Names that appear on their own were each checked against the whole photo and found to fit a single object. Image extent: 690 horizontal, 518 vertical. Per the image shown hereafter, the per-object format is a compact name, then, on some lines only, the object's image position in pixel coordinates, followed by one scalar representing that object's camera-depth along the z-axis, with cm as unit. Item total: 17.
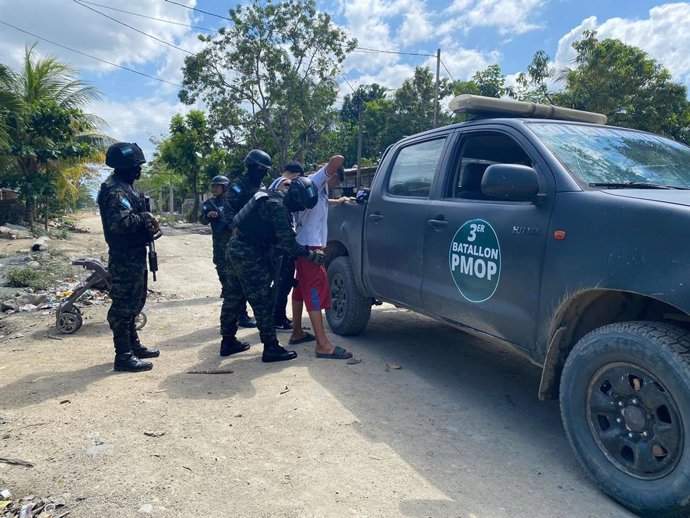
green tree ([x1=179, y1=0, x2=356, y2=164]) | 2270
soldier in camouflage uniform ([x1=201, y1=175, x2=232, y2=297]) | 597
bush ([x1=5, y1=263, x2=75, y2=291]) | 775
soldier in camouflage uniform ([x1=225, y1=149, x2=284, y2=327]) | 504
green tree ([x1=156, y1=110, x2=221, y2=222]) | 2889
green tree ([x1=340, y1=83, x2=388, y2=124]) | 4071
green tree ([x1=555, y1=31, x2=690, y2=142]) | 1689
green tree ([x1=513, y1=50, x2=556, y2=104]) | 1845
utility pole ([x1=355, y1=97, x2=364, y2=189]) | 2715
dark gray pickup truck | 218
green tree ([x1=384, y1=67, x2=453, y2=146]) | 3172
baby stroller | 548
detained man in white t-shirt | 455
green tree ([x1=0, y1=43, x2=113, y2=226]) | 1395
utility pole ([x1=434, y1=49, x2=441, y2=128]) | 2305
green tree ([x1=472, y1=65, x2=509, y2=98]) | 2662
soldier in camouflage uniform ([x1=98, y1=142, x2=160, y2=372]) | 414
